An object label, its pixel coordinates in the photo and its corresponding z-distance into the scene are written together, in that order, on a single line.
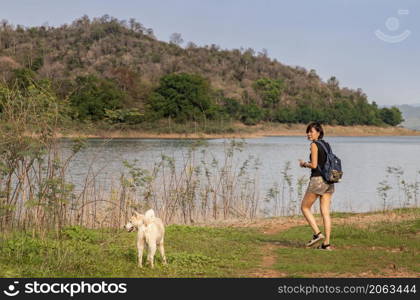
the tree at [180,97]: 66.69
